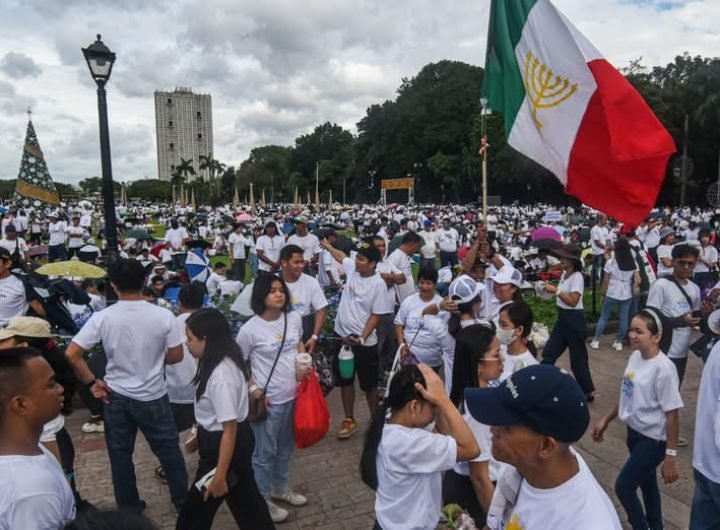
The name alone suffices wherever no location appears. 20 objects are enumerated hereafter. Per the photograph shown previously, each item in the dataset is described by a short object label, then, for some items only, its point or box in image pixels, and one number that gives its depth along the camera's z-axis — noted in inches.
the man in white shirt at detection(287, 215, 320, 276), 411.2
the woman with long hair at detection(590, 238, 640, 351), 322.3
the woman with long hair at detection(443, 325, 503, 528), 123.3
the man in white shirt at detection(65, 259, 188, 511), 146.3
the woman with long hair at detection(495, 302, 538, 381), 150.9
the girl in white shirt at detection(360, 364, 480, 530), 94.5
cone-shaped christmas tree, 756.6
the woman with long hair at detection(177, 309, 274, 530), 121.5
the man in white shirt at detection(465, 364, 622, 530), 64.5
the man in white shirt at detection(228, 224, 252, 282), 550.9
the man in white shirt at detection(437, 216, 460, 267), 564.4
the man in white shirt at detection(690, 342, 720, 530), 108.2
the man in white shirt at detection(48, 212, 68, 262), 668.7
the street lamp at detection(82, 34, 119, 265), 281.7
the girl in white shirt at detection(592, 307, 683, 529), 134.6
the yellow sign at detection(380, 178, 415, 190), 2543.3
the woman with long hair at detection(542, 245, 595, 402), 247.4
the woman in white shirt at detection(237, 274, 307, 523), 156.6
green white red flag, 183.9
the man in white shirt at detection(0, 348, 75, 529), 69.4
